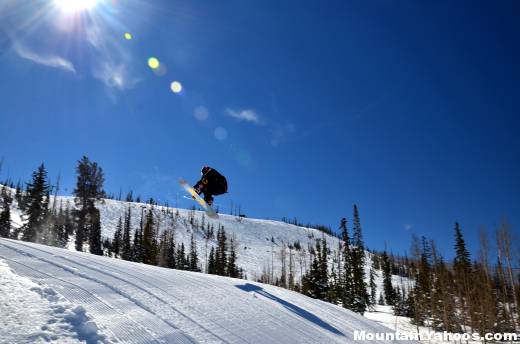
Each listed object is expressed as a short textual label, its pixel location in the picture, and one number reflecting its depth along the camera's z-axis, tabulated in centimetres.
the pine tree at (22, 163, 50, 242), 3531
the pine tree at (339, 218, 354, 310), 4316
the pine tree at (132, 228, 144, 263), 4566
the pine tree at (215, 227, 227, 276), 5919
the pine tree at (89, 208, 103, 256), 3703
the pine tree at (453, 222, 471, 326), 3856
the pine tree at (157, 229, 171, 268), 4831
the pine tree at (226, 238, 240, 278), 5949
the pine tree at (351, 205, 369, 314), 4349
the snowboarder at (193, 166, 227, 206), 1480
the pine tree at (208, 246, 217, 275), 6129
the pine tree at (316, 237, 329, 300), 4275
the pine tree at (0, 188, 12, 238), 3691
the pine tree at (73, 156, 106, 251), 3372
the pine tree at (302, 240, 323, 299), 4278
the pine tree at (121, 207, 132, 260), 4989
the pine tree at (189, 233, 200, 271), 5681
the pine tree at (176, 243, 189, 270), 5653
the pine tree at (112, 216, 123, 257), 6432
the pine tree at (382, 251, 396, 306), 6619
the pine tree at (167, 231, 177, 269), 5384
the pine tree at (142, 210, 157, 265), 4544
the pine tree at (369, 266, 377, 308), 6131
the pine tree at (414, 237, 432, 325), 4316
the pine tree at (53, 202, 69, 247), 3928
